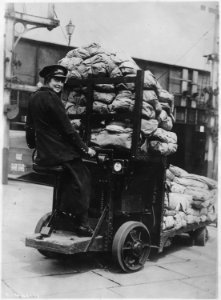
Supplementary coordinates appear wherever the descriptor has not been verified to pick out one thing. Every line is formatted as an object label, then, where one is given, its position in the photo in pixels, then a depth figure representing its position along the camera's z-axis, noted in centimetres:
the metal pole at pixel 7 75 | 1237
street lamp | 1262
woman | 445
